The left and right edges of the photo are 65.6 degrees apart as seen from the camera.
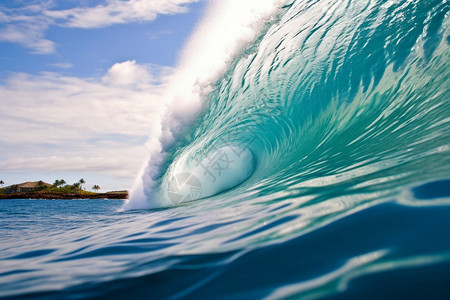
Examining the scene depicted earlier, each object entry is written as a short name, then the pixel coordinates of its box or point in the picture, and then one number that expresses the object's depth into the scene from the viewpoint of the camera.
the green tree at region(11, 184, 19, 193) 92.50
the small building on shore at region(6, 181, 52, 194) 92.09
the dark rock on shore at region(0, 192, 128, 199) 58.41
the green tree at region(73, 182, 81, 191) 93.56
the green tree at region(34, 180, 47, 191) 90.38
